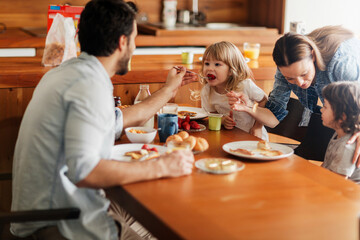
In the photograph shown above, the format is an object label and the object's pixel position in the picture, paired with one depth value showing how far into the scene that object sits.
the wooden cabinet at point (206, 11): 4.73
